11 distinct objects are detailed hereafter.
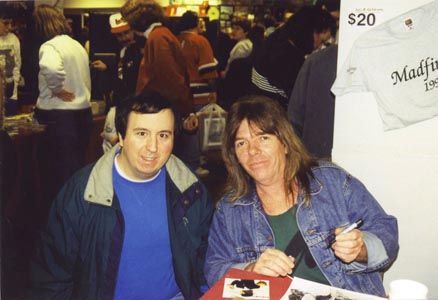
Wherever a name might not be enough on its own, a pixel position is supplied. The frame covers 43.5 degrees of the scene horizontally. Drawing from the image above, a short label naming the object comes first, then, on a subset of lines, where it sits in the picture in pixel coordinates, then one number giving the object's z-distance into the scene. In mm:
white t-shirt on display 2168
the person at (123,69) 3416
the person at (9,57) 4309
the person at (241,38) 6668
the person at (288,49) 3379
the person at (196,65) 4786
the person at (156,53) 3627
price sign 2213
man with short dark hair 1780
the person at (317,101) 2766
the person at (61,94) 3895
